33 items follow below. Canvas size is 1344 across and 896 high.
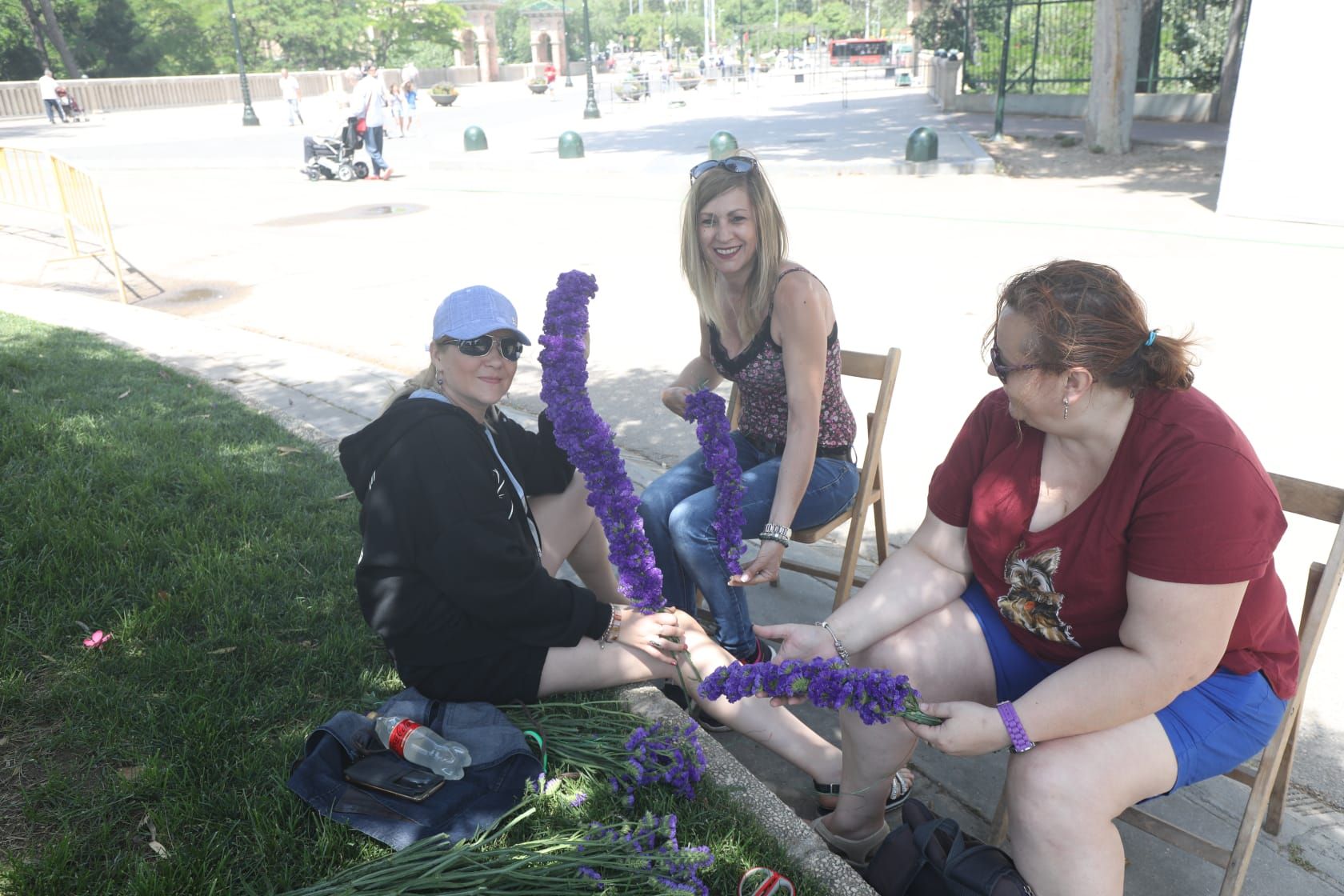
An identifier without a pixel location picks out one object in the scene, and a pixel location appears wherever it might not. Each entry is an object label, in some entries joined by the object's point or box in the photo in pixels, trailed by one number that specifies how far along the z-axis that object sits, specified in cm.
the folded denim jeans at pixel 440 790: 226
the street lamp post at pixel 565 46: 6975
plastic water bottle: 238
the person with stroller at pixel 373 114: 1756
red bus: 6456
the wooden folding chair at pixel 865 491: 329
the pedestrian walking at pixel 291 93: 3203
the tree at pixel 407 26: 5928
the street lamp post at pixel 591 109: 2986
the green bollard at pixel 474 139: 2078
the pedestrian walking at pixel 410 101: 2941
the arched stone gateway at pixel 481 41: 6481
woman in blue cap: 252
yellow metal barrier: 961
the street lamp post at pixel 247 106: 3253
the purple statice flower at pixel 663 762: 246
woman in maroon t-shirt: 202
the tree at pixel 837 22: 9712
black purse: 209
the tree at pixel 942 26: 3031
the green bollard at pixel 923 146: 1527
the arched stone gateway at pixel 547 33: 6981
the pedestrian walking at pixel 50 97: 3297
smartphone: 228
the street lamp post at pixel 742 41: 7238
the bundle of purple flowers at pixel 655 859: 213
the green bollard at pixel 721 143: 1659
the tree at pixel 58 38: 4119
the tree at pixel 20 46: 4081
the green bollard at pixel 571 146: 1909
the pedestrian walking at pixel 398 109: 2806
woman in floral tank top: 312
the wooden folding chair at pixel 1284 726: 225
